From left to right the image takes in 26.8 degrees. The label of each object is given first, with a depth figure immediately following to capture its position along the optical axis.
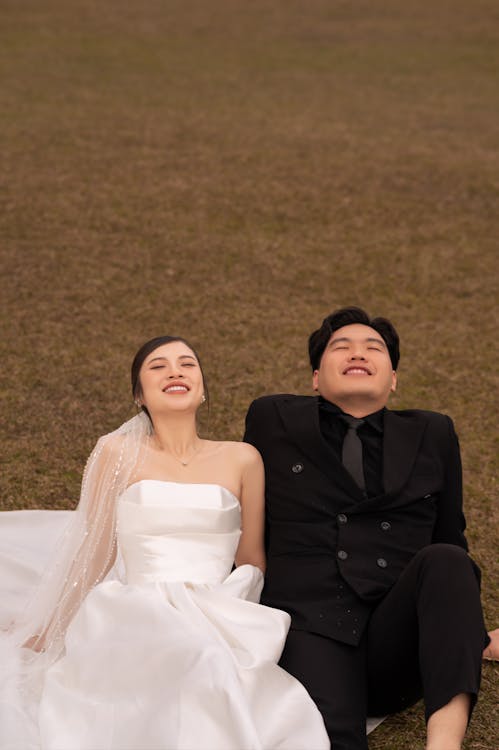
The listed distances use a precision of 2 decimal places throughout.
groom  3.54
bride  3.37
